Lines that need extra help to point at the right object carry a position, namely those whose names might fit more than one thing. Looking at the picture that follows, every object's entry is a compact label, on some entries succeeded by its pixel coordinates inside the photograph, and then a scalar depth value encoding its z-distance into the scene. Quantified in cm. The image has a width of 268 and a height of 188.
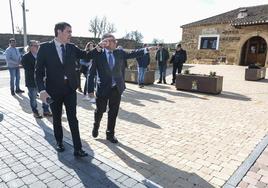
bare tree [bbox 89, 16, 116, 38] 4724
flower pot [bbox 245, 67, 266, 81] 1064
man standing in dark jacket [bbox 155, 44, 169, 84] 910
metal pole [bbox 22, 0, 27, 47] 1609
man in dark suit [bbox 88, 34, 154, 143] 331
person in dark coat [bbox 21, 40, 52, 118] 459
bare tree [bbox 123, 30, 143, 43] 4771
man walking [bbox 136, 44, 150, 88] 845
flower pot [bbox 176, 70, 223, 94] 748
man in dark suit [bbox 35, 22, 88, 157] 290
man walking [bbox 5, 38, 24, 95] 677
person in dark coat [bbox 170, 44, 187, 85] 889
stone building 1641
